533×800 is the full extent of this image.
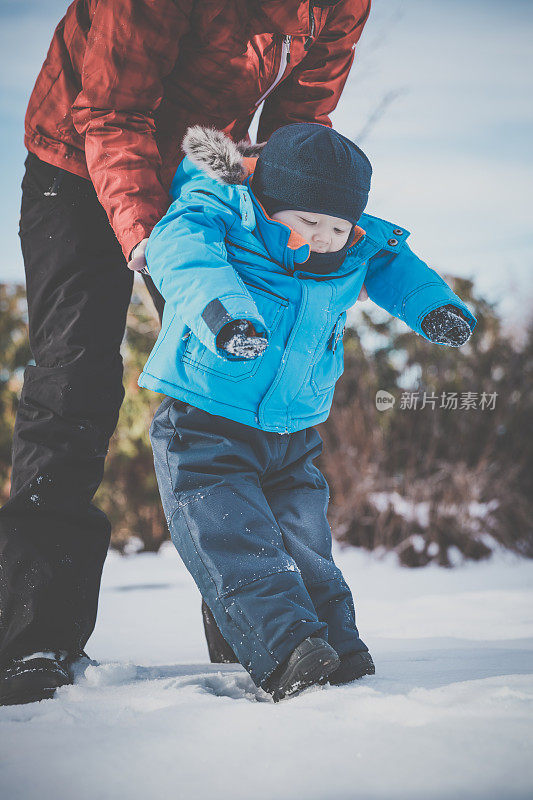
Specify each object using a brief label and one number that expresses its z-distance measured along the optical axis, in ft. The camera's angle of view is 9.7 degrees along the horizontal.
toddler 13.91
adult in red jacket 14.21
